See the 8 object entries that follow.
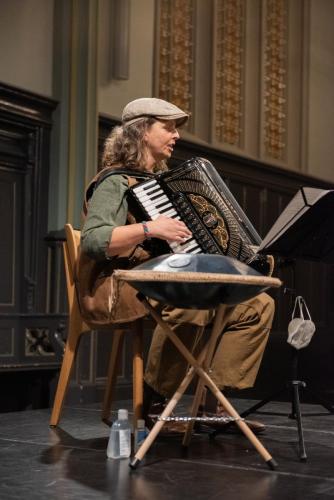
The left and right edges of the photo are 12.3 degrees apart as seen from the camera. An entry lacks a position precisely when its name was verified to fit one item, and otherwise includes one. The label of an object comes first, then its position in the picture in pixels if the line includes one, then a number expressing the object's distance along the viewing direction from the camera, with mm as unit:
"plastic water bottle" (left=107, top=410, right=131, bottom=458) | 5175
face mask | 5751
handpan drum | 4664
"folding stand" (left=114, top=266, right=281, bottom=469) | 4657
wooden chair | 6594
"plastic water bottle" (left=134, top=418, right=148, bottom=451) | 5340
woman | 5540
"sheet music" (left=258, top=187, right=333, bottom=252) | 5309
